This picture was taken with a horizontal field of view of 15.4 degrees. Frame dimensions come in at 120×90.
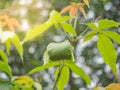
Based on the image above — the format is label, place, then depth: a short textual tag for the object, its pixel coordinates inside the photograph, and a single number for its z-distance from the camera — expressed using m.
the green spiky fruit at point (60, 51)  0.96
